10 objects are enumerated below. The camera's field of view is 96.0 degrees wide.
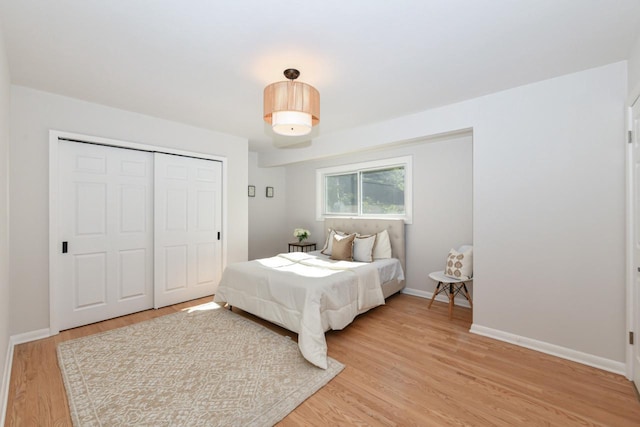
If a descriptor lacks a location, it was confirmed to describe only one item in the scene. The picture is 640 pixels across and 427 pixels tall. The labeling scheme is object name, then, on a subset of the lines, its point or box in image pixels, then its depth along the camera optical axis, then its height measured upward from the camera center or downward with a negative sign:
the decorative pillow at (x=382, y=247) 4.15 -0.50
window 4.43 +0.39
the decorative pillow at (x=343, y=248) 4.04 -0.51
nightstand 5.29 -0.66
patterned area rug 1.79 -1.24
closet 3.06 -0.24
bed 2.54 -0.83
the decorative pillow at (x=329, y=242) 4.56 -0.48
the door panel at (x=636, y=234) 2.04 -0.15
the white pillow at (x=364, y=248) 4.05 -0.50
